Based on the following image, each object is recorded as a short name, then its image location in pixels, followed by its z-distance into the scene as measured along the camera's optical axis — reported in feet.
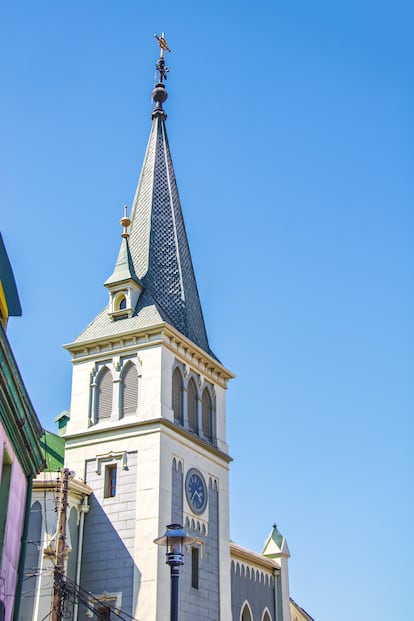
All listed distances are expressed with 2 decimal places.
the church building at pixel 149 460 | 102.68
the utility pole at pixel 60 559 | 73.61
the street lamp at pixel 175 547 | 57.57
